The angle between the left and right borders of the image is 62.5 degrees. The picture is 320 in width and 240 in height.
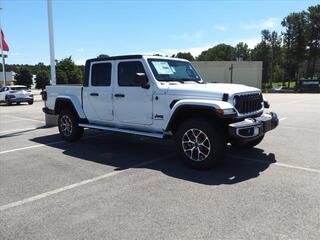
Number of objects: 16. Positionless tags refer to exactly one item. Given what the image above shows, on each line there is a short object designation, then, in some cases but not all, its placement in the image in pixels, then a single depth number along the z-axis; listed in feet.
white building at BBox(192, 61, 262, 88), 154.22
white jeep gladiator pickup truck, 14.86
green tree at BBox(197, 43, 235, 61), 318.25
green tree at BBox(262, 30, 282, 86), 251.04
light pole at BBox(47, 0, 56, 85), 31.85
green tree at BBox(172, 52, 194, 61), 265.16
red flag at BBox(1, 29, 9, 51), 85.06
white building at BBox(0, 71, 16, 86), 147.00
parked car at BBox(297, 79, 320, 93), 134.89
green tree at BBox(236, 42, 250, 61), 319.54
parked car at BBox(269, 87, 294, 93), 145.56
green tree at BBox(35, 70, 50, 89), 144.26
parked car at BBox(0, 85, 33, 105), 60.66
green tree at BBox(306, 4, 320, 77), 202.18
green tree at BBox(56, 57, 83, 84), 140.49
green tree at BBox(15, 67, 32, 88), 146.73
